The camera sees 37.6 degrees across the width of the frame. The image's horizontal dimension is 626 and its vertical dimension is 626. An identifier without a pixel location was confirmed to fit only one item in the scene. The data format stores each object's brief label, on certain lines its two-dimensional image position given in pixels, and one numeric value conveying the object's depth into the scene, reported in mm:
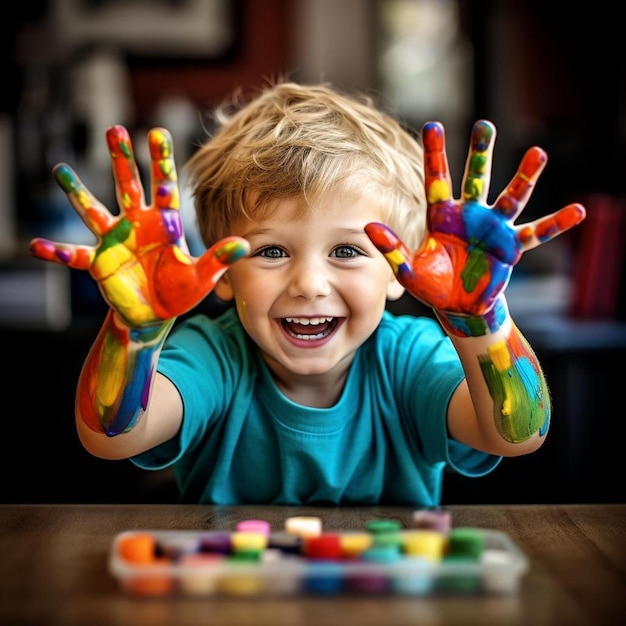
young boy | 838
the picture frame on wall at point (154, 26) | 3510
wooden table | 595
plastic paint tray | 635
